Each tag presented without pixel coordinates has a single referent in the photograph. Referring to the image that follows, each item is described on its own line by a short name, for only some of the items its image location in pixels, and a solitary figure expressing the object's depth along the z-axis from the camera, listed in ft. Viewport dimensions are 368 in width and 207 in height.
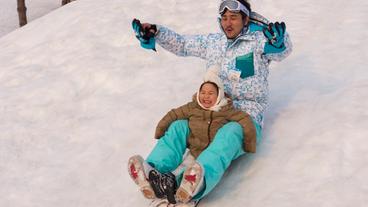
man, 13.53
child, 12.20
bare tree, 53.42
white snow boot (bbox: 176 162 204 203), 11.84
